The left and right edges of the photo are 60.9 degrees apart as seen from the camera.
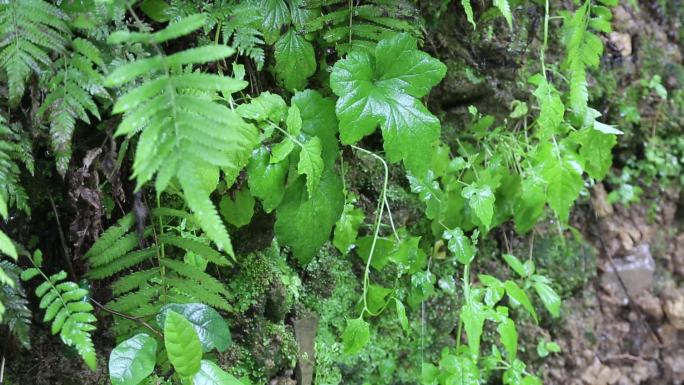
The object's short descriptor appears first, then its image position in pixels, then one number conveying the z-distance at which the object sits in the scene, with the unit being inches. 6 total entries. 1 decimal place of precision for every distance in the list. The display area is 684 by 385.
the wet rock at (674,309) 117.7
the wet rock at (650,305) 116.3
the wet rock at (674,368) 116.0
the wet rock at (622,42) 119.0
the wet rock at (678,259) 123.6
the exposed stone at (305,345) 71.6
